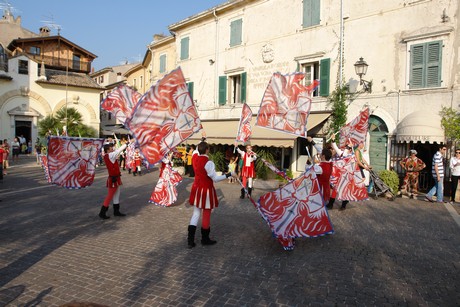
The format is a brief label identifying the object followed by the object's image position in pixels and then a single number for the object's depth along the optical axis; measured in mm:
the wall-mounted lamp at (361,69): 12891
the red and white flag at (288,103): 7059
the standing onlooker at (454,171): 10680
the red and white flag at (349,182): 8836
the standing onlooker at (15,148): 23016
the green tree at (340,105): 14188
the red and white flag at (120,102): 8781
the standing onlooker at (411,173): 11188
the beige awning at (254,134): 14173
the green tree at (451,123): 11203
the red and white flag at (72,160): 7246
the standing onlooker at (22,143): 28809
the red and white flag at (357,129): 10250
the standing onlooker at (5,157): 15684
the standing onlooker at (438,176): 10616
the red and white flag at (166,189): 9188
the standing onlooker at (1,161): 12917
